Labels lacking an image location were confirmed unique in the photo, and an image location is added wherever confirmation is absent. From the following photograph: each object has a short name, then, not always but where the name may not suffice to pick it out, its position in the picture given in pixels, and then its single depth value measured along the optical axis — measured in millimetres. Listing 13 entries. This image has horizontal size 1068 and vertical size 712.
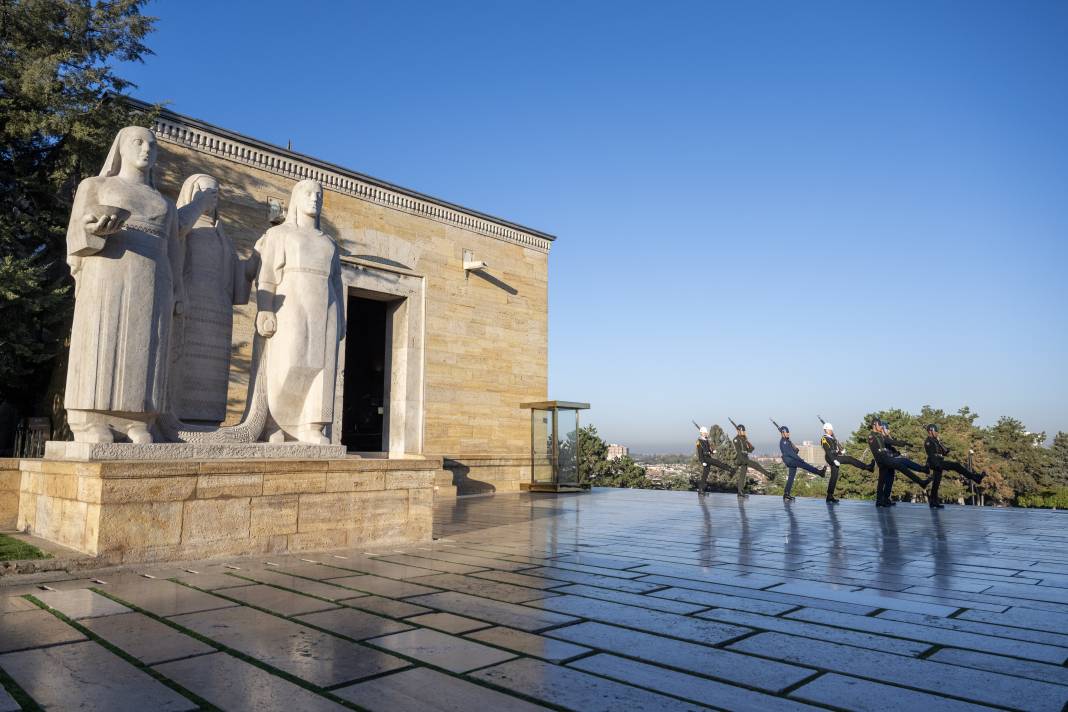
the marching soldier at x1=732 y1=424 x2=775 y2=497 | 14468
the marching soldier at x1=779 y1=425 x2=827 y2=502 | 13484
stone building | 12516
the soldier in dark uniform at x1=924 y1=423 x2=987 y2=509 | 12180
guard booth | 16625
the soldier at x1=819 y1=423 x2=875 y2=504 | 13102
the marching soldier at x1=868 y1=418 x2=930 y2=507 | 12289
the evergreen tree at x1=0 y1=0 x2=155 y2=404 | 10500
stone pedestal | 5047
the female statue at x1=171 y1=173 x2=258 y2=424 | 6246
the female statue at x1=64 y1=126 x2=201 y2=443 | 5297
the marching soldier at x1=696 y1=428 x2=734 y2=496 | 15391
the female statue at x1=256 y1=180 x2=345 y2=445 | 6508
